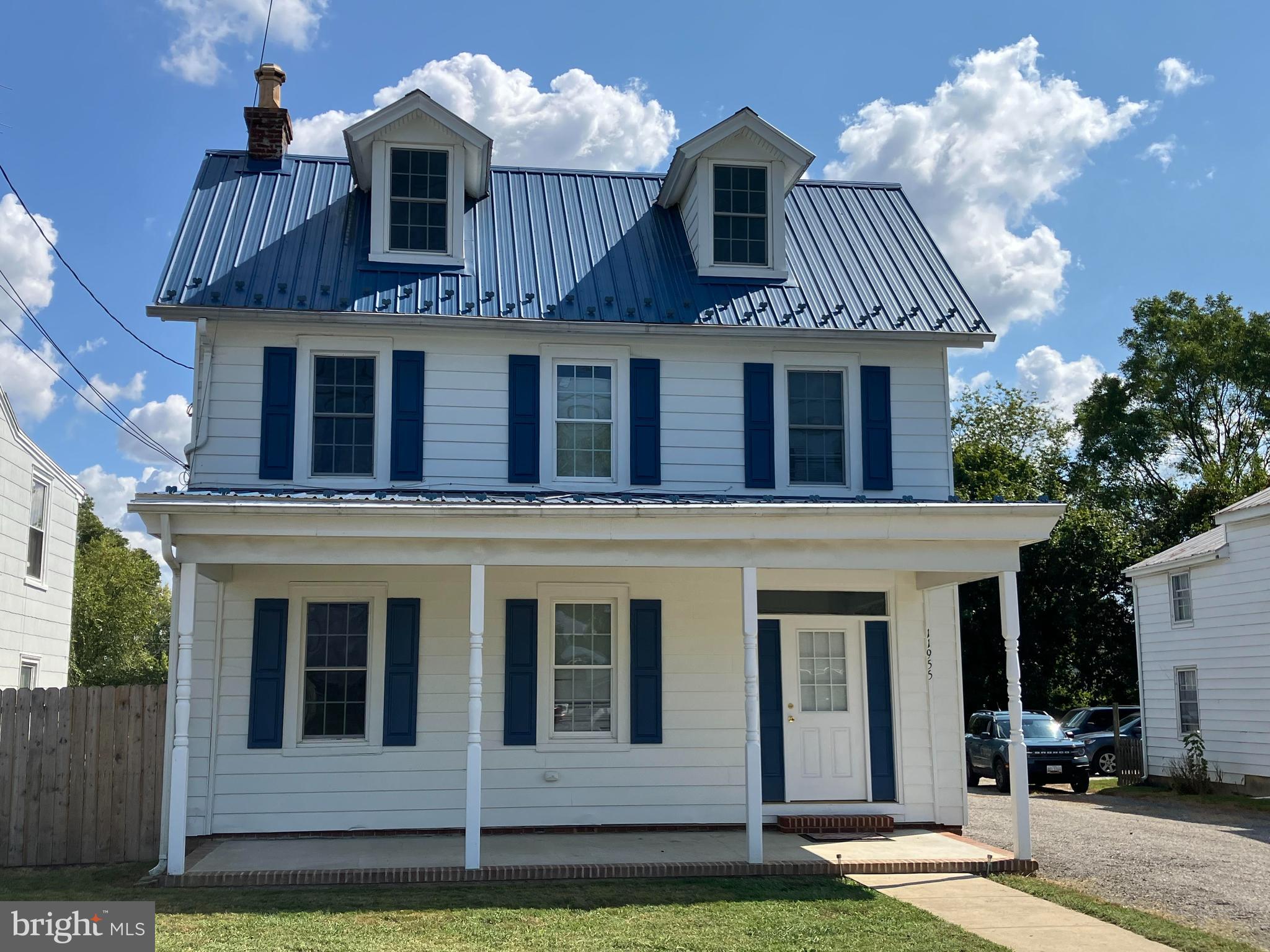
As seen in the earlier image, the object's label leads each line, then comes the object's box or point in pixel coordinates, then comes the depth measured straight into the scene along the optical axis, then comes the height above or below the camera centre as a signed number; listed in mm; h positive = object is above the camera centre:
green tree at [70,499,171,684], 34469 +1286
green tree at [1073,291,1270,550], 37969 +8549
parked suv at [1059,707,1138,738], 25469 -1300
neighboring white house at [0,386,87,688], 15828 +1527
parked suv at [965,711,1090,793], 21781 -1728
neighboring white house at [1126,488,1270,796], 19656 +304
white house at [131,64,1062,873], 12148 +1924
